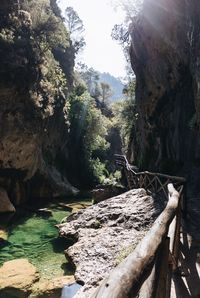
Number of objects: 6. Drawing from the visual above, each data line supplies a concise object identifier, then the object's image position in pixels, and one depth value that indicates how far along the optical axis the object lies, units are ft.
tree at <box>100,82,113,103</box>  169.43
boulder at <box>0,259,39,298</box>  18.29
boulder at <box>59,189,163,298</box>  17.36
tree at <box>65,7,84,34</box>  136.87
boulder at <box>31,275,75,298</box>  17.61
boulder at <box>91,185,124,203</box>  44.95
